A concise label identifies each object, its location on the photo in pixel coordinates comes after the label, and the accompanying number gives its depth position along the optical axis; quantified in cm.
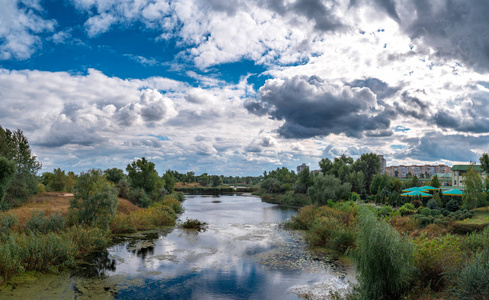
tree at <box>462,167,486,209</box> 3167
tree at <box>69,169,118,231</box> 2427
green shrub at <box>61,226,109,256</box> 1962
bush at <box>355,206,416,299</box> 1059
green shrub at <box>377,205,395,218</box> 3122
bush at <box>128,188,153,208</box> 4506
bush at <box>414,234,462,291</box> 1139
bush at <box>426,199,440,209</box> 3268
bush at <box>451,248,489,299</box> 857
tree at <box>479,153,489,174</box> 4809
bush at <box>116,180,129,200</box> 4544
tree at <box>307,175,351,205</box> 4581
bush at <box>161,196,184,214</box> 4727
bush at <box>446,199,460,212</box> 3225
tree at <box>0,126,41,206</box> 3228
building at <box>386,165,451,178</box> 16838
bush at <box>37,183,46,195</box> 4244
